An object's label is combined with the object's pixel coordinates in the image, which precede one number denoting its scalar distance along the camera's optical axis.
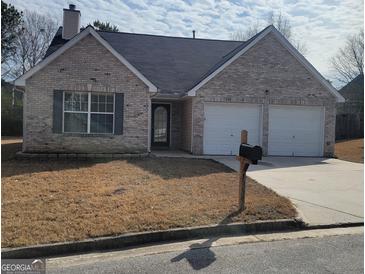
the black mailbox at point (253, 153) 7.07
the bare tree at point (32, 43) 40.13
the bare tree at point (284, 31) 45.16
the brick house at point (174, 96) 14.09
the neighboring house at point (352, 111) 26.72
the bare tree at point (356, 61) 39.76
